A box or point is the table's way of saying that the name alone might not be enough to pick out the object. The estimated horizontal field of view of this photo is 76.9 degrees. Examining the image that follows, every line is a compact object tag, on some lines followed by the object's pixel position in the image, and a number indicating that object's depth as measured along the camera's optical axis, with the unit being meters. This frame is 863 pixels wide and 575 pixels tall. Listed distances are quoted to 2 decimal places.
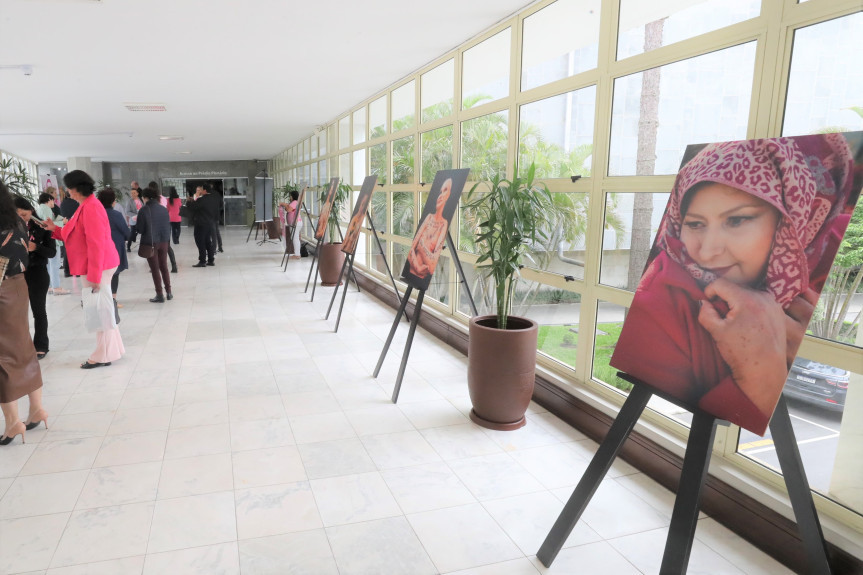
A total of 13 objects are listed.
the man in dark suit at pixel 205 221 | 10.62
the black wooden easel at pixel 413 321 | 3.89
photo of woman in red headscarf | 1.62
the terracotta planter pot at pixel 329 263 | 8.48
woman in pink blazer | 4.14
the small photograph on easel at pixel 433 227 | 3.83
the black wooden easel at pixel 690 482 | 1.75
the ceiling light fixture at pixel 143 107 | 8.48
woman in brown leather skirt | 2.97
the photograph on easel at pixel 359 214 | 5.77
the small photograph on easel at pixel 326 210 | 7.55
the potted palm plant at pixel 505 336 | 3.35
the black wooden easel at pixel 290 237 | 11.07
